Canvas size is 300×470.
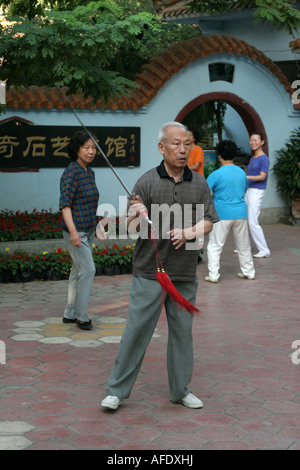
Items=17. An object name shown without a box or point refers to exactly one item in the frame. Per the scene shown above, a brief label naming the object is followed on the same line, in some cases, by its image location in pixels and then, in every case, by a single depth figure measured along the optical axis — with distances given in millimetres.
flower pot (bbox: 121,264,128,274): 9695
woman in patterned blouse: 6512
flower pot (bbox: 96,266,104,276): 9539
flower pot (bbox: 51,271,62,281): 9180
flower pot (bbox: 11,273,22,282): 8995
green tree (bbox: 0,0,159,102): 7094
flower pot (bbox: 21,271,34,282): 9008
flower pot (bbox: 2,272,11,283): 8953
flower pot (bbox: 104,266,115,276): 9570
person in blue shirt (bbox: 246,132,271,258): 10430
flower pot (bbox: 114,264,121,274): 9617
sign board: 11188
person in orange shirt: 10017
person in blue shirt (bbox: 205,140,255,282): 8930
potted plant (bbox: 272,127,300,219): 13828
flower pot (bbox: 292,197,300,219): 14180
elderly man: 4676
